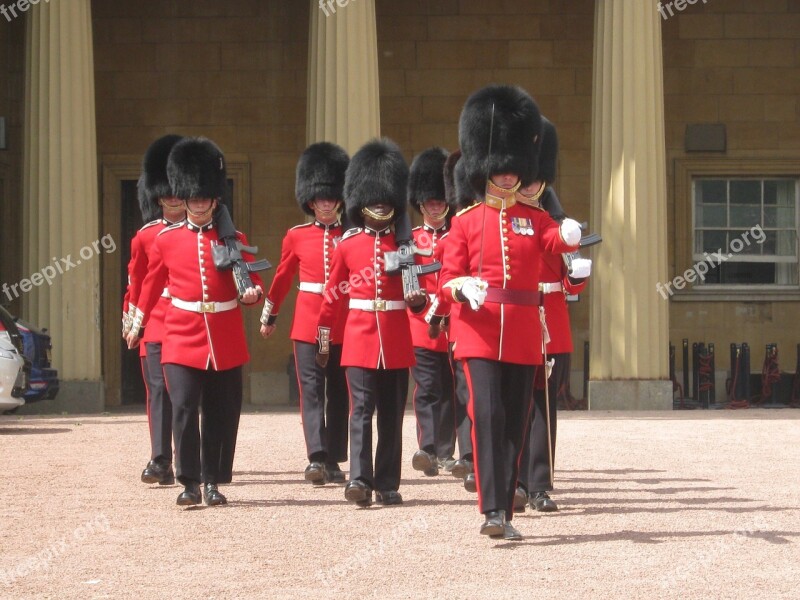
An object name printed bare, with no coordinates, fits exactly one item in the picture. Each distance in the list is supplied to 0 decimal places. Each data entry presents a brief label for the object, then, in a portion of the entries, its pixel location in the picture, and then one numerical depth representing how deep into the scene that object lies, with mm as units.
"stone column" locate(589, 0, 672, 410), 35031
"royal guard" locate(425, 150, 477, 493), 18437
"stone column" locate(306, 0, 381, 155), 34781
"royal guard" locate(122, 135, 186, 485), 19469
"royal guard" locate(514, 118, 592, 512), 16875
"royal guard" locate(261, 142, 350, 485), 19719
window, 42125
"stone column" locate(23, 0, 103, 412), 35750
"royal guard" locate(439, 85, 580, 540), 14820
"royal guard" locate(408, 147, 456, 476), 20406
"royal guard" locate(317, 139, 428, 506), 17484
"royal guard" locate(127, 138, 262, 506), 17437
